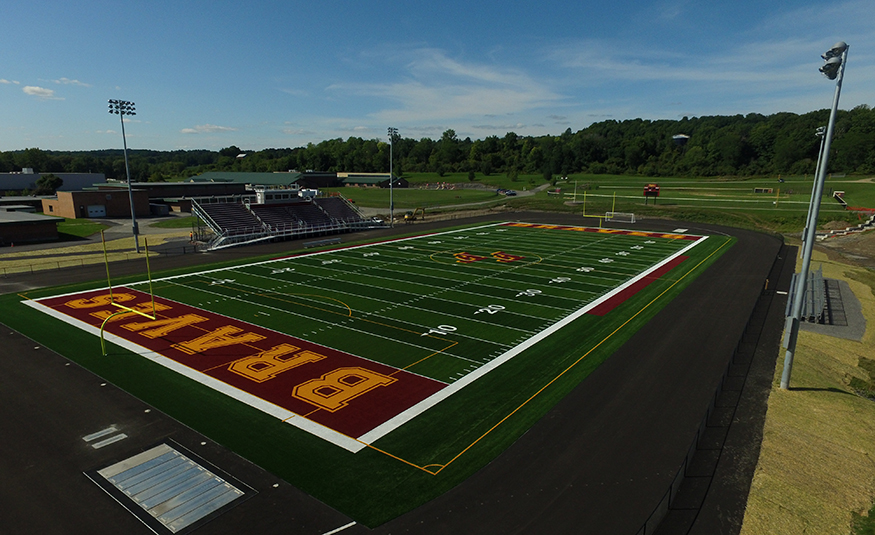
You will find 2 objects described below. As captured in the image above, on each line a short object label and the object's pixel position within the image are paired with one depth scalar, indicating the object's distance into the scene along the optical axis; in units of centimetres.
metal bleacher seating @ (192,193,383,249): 4931
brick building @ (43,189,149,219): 6762
